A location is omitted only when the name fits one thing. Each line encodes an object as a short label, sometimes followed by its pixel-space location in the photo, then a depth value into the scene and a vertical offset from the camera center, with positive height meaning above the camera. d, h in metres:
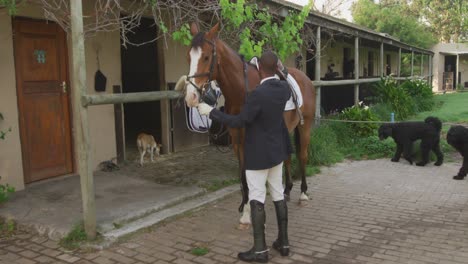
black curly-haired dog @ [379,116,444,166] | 8.38 -0.89
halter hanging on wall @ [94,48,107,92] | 7.28 +0.25
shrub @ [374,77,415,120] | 13.78 -0.26
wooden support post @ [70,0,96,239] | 4.29 -0.27
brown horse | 4.18 +0.16
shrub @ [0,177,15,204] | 5.26 -1.10
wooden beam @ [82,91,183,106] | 4.36 -0.03
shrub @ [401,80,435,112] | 16.64 -0.20
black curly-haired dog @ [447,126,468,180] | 7.16 -0.85
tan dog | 8.02 -0.88
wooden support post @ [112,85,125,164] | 7.80 -0.60
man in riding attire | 3.92 -0.44
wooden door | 6.22 -0.02
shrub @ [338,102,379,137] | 10.72 -0.69
